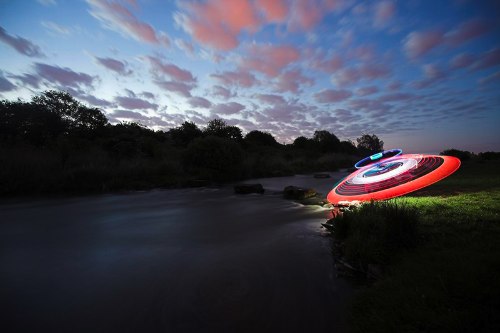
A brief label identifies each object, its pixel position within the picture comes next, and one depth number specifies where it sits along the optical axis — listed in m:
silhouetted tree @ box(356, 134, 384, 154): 142.25
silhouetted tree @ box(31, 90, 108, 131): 40.00
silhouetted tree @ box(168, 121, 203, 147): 54.77
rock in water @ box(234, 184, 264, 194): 19.38
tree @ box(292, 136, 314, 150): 95.31
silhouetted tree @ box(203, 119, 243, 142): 55.73
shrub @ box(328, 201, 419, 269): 4.88
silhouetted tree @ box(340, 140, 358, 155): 107.19
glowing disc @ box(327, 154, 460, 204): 8.39
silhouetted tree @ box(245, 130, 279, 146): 85.07
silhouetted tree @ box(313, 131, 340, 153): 96.81
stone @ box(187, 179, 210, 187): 23.80
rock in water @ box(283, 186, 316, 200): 15.66
